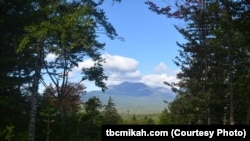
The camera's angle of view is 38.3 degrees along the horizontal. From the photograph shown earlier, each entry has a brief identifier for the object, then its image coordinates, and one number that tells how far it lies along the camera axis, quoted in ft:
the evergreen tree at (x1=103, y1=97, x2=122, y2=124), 159.84
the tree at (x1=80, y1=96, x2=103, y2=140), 80.07
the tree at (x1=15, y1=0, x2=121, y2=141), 45.96
